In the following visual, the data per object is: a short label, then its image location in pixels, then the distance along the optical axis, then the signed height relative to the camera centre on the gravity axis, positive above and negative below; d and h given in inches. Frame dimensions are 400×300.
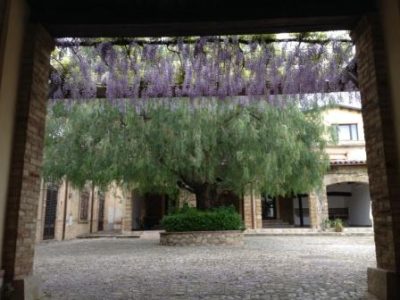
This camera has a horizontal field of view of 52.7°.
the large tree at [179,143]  410.0 +81.6
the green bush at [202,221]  519.2 -0.8
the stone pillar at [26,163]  159.9 +23.7
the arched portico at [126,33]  157.9 +48.8
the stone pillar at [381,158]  157.4 +25.3
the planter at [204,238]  511.5 -22.1
